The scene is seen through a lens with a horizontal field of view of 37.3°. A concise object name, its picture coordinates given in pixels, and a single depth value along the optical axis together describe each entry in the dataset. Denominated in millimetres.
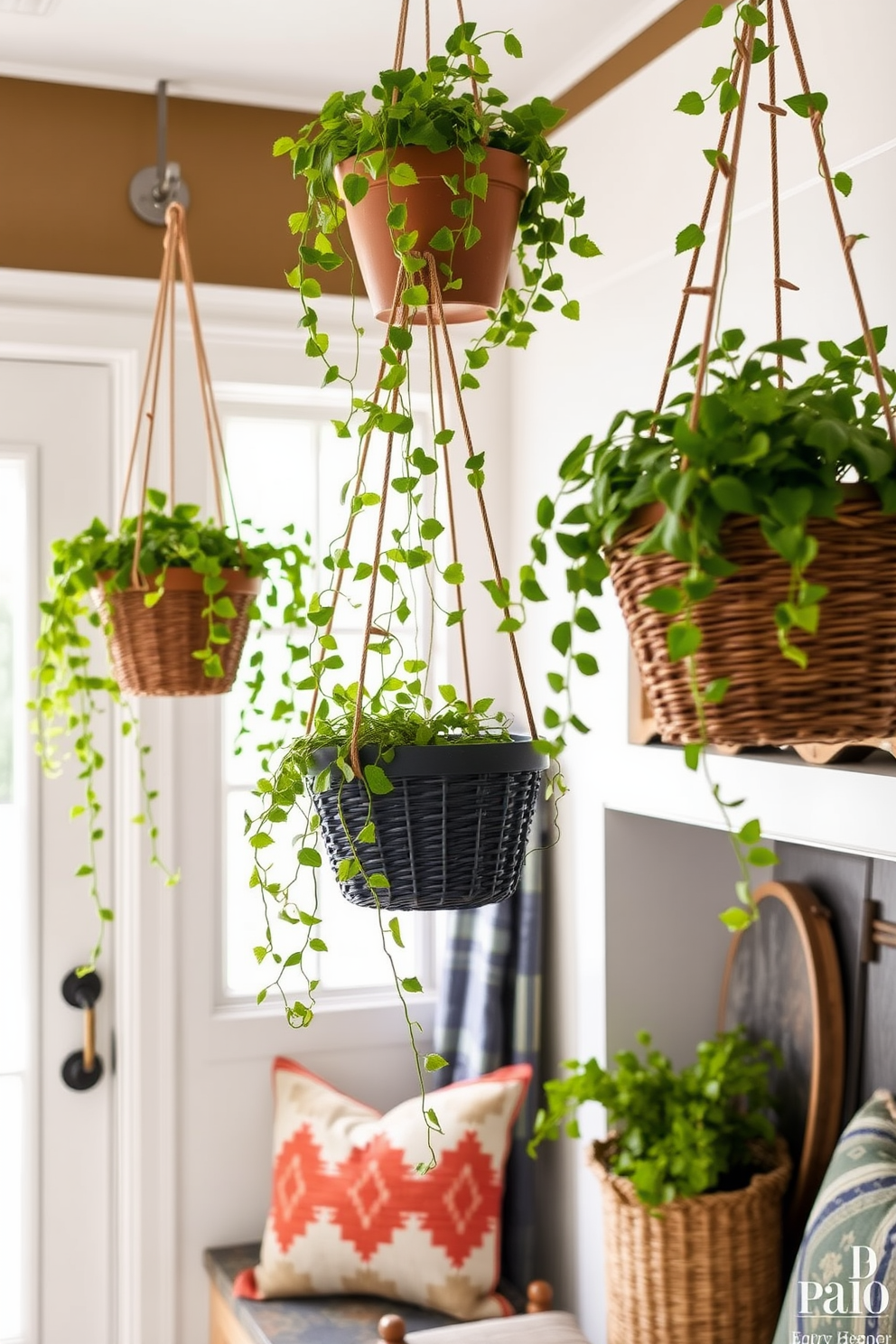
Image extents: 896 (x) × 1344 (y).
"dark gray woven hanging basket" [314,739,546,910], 1053
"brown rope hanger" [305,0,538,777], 1031
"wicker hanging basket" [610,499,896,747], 812
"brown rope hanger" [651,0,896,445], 852
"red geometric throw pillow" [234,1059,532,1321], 2178
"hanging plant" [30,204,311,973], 1610
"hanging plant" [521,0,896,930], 775
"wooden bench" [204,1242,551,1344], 2062
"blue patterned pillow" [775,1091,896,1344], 1490
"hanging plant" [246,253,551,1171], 1046
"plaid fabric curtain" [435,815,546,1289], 2309
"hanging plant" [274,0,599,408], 1073
